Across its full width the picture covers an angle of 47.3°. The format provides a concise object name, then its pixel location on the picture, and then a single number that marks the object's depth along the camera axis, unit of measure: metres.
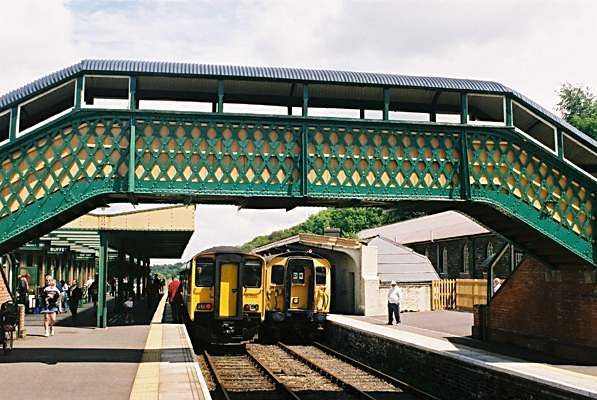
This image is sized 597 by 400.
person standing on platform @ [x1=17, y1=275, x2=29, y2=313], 22.97
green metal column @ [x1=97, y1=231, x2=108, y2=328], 19.50
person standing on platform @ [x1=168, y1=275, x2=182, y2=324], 23.16
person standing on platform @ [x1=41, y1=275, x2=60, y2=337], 16.56
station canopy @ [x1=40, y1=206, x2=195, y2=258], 21.02
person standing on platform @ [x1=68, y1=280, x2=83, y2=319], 20.47
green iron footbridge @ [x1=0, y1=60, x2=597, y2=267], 11.70
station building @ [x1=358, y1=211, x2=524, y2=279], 32.09
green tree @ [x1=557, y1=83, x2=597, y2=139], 64.56
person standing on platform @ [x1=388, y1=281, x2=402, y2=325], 20.53
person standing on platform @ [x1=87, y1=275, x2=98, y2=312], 25.42
